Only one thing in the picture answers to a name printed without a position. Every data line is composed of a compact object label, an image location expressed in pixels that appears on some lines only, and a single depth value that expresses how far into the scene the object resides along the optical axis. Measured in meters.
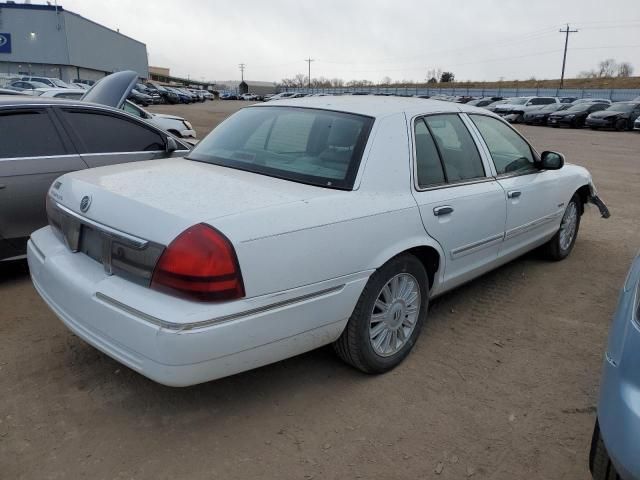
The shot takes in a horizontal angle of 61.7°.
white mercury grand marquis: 2.31
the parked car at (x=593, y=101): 31.18
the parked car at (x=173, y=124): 10.68
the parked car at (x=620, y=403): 1.70
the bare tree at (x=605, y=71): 85.72
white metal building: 52.53
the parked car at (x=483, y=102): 37.04
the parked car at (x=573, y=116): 28.81
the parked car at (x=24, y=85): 25.55
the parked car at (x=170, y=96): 47.28
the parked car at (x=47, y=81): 31.91
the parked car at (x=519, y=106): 32.54
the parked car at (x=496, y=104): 34.63
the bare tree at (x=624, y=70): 84.41
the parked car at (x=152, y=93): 42.54
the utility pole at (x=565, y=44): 65.38
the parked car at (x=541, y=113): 30.52
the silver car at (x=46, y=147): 4.20
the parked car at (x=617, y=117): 26.80
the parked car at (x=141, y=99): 34.81
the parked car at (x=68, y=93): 11.07
